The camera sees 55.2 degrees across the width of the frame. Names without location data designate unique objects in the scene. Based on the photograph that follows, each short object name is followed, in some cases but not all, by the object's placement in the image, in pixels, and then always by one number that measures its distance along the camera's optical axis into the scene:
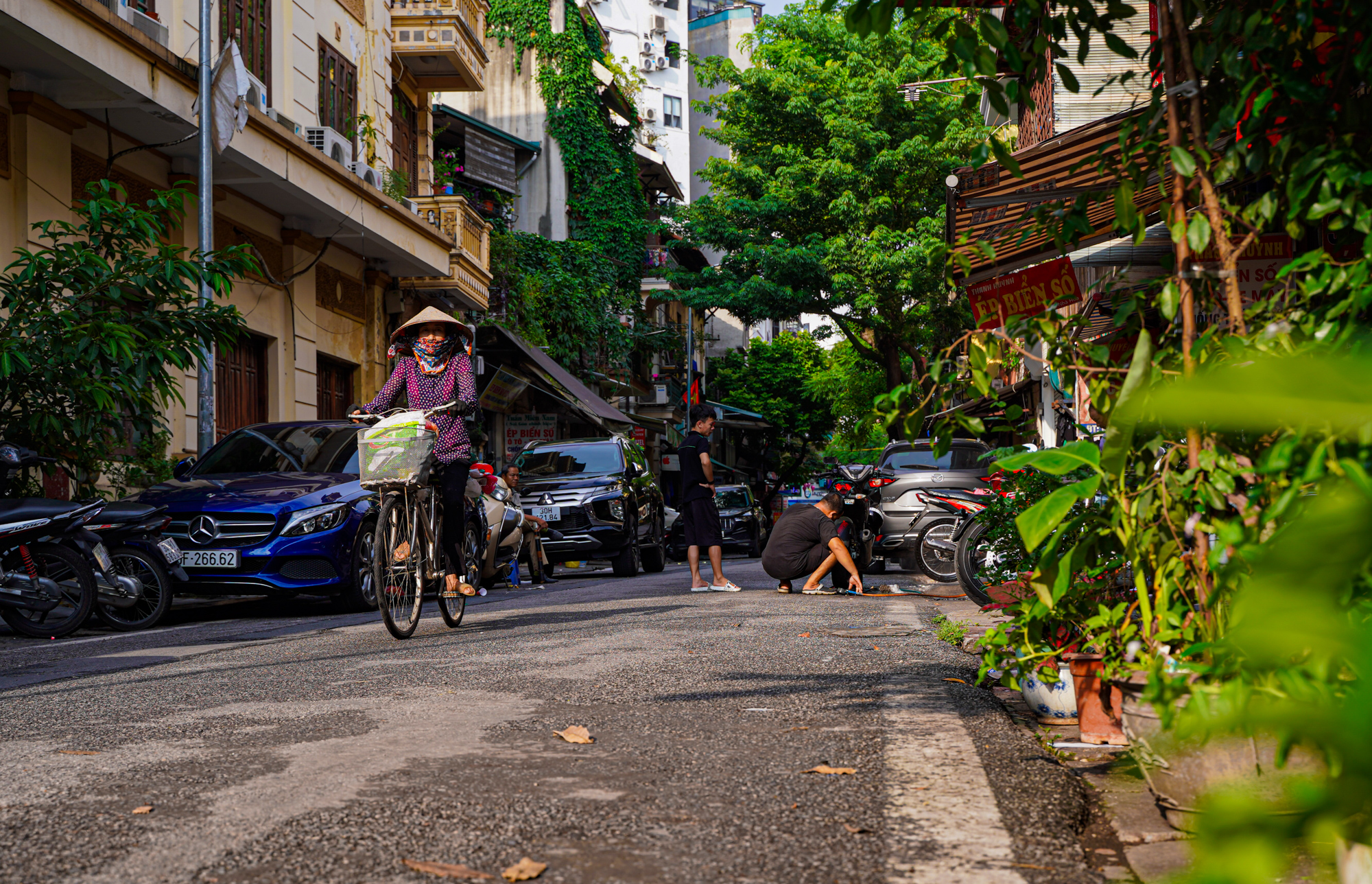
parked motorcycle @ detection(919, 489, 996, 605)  9.50
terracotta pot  3.76
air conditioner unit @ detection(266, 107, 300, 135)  16.41
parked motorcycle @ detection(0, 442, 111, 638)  7.98
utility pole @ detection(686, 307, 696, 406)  41.94
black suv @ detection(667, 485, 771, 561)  25.56
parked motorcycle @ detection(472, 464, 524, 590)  12.41
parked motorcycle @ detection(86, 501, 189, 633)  8.60
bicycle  7.12
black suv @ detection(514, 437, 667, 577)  16.30
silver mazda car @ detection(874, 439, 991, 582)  13.54
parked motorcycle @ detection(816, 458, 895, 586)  13.58
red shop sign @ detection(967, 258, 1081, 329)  8.79
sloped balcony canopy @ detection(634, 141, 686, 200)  39.19
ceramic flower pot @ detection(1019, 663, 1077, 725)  4.27
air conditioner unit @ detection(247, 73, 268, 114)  15.02
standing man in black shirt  12.12
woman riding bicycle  7.77
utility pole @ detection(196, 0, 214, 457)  13.15
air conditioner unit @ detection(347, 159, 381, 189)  19.15
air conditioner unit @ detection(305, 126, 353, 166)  17.61
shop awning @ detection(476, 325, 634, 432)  24.70
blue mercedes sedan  9.45
